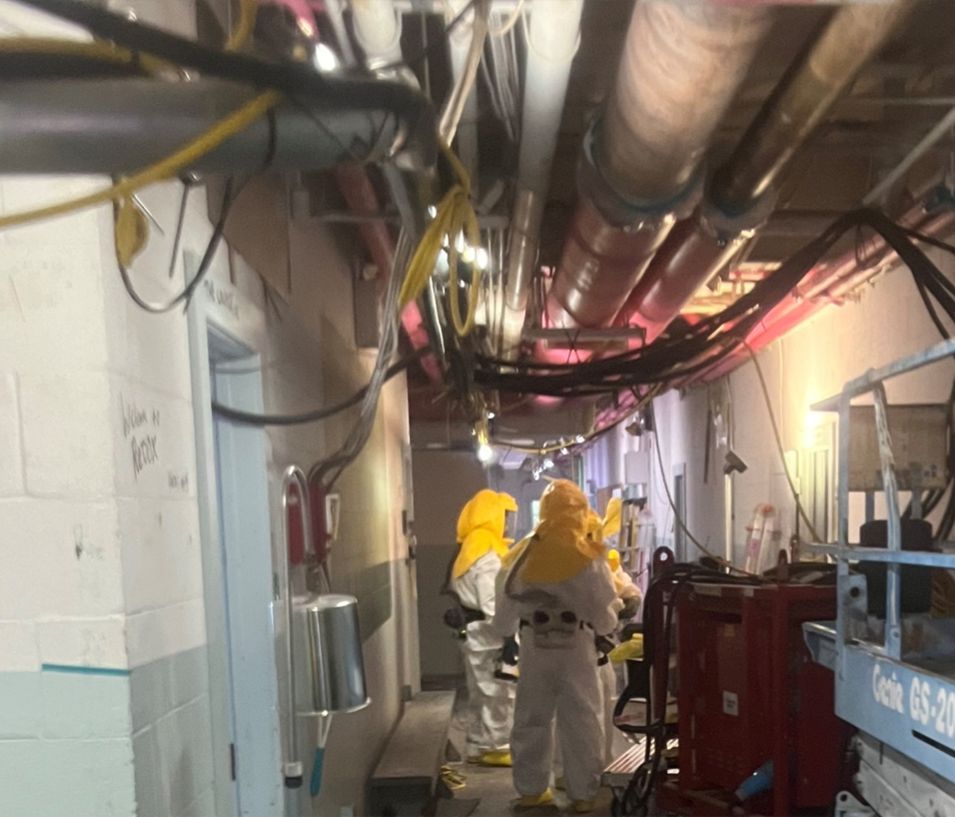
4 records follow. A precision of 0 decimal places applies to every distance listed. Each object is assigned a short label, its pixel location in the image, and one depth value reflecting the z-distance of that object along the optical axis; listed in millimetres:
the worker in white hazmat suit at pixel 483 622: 5828
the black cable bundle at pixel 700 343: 2902
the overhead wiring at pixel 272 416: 2197
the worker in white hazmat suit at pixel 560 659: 4762
